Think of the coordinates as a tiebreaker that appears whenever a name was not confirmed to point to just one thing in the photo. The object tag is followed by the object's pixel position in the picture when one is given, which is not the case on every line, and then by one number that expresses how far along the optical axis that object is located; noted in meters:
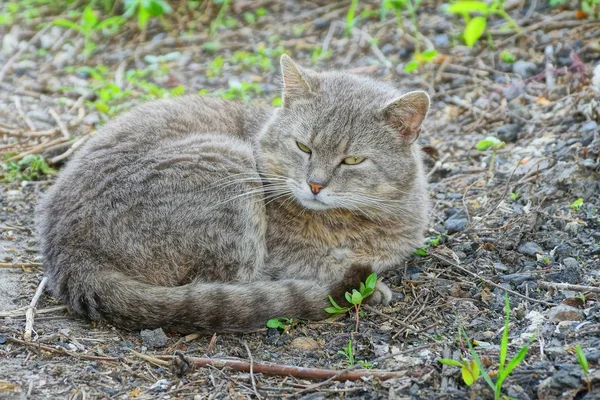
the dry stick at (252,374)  6.62
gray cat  7.82
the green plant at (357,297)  8.01
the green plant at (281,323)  7.80
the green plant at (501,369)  5.85
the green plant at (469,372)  6.15
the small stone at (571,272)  8.16
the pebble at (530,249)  8.94
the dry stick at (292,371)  6.71
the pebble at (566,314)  7.31
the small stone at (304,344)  7.68
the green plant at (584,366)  5.95
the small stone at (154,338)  7.53
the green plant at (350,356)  7.08
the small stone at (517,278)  8.39
